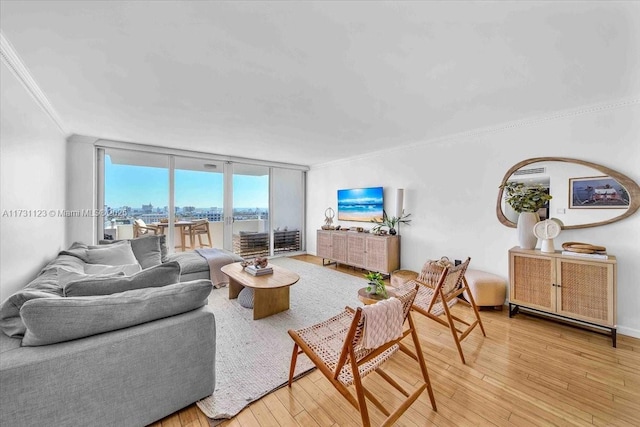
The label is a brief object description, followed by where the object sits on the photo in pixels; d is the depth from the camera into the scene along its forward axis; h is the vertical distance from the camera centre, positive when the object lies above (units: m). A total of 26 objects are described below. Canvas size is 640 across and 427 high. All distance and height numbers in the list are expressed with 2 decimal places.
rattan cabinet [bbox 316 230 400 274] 4.38 -0.72
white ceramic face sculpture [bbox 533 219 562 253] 2.71 -0.22
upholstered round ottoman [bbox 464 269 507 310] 3.12 -0.99
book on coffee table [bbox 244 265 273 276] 3.13 -0.74
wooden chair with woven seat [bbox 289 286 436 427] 1.28 -0.86
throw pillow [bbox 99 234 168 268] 3.62 -0.55
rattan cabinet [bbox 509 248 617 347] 2.38 -0.78
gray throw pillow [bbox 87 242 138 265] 3.05 -0.54
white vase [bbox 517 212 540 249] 2.91 -0.20
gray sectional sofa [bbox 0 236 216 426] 1.18 -0.74
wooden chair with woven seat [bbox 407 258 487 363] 2.12 -0.83
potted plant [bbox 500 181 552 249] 2.92 +0.10
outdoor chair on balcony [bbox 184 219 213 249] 5.16 -0.39
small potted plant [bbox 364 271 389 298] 2.58 -0.77
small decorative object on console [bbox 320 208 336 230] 5.74 -0.13
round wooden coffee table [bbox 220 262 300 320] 2.85 -0.85
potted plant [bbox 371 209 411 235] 4.53 -0.16
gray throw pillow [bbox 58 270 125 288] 1.83 -0.47
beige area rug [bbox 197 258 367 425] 1.75 -1.27
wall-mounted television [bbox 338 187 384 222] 4.93 +0.18
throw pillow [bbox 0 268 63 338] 1.33 -0.55
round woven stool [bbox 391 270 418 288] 3.88 -1.04
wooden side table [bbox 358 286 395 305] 2.51 -0.88
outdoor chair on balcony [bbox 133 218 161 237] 4.64 -0.29
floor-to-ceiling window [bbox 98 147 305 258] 4.54 +0.26
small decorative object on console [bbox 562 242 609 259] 2.50 -0.40
